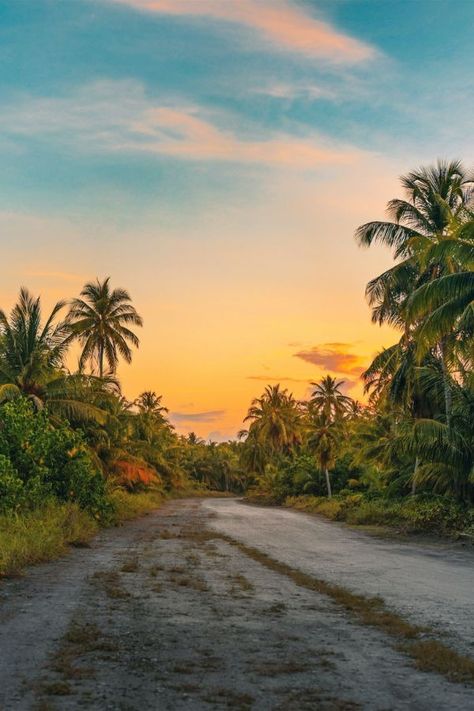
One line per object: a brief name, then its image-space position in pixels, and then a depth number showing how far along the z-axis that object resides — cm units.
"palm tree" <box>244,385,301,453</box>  6956
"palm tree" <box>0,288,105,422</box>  2392
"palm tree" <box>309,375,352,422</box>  6280
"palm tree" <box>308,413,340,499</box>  4388
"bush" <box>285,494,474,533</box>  2146
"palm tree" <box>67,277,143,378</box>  3994
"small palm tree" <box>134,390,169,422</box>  6996
